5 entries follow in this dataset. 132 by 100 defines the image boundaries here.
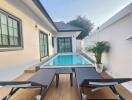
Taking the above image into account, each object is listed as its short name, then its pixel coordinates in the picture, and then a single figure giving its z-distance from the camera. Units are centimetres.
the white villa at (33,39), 233
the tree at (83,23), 1491
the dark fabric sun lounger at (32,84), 166
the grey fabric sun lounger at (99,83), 165
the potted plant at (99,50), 331
